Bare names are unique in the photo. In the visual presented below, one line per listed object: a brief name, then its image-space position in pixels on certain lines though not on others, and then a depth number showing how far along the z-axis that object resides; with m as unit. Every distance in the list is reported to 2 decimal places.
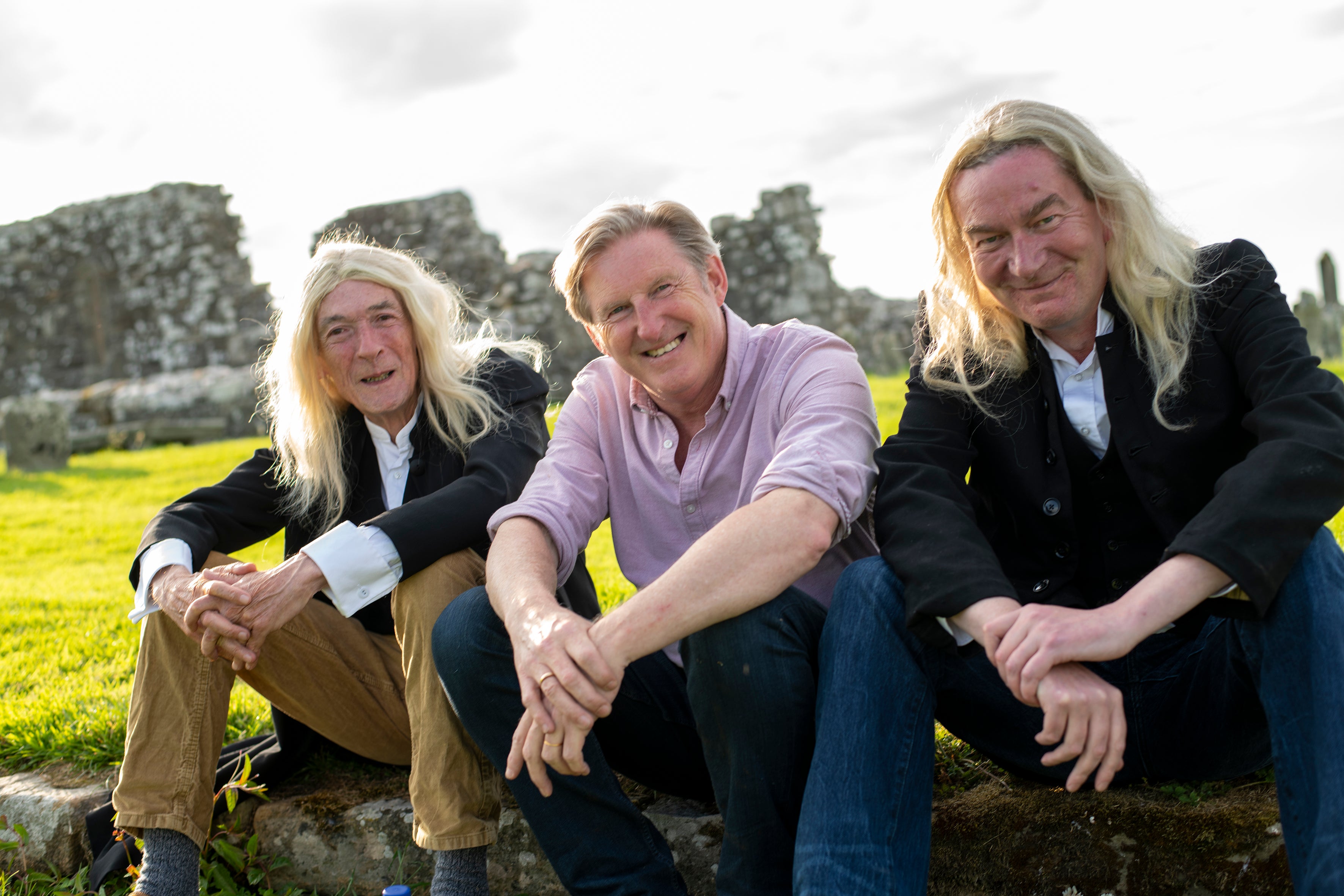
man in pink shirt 1.97
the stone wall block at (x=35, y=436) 10.88
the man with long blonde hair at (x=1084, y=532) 1.78
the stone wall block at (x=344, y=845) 2.71
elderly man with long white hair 2.42
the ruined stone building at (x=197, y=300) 12.42
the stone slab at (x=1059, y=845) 2.09
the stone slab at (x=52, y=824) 2.87
